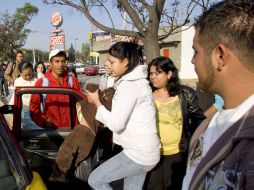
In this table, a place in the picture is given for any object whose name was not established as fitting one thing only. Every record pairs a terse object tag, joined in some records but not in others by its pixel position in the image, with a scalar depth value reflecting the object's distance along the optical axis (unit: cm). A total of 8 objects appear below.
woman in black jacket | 214
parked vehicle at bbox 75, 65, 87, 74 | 3118
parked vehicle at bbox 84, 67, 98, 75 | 2877
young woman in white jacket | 175
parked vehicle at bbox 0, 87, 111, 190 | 206
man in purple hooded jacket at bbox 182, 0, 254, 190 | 62
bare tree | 393
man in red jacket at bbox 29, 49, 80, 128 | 255
